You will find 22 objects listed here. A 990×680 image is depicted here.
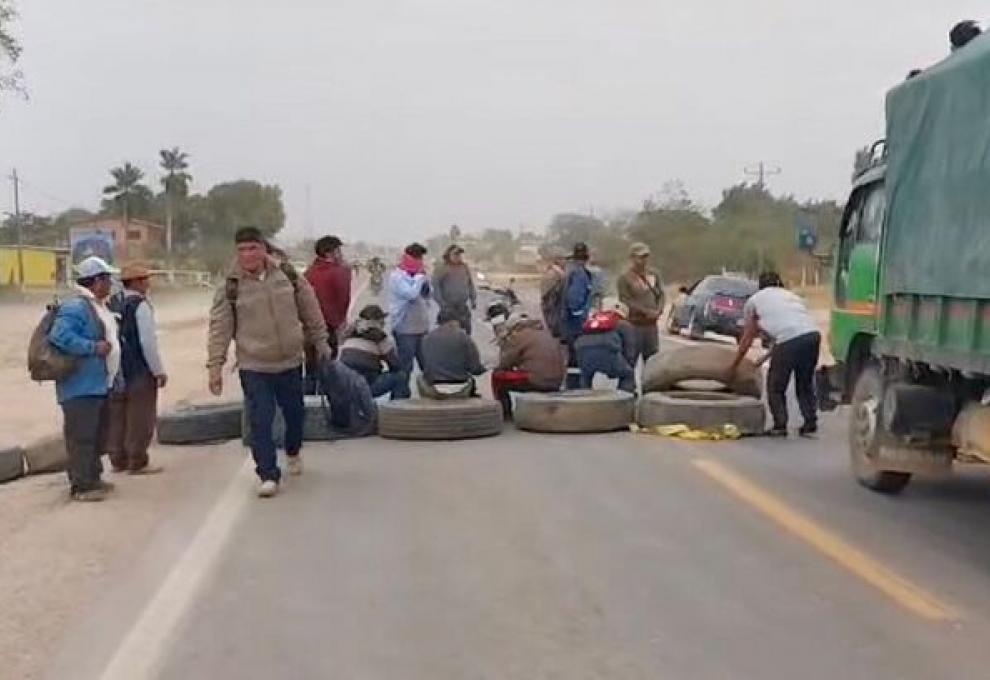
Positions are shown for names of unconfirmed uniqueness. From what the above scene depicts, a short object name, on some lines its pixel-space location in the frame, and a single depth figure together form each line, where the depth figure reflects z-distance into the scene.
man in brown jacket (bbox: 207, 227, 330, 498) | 9.78
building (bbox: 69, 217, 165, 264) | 95.88
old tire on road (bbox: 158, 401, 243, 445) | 12.95
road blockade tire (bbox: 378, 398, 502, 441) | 12.60
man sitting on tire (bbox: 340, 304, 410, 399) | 13.77
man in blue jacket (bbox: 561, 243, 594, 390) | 15.16
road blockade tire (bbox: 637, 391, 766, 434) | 12.69
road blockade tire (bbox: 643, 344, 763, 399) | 13.84
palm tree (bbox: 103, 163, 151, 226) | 113.69
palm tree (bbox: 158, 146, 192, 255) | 116.50
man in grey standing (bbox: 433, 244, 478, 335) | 17.17
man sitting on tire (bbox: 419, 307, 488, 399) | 13.27
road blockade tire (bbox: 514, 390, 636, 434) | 12.96
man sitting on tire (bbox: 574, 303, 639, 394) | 14.51
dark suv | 31.66
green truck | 7.42
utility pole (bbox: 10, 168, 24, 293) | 67.69
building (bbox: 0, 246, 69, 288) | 71.94
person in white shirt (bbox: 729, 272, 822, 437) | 12.48
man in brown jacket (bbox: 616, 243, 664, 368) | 14.93
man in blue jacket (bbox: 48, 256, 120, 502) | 9.55
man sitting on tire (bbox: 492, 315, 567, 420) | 13.76
